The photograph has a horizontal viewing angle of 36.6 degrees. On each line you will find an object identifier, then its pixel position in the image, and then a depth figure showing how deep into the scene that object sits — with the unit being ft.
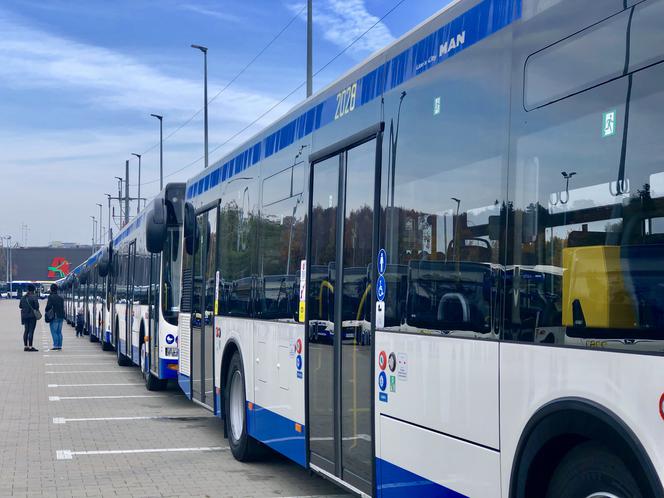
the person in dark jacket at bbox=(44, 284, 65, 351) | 90.53
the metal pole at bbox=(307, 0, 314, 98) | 71.97
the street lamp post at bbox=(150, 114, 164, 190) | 174.19
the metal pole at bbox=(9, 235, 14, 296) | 486.14
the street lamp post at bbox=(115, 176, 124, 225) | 265.75
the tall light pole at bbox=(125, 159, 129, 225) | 217.68
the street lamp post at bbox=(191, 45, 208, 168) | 117.61
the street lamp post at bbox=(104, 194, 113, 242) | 285.45
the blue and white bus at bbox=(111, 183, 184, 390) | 46.93
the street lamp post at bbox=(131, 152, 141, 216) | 223.49
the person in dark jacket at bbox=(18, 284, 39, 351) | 88.69
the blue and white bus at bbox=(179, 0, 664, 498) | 11.55
